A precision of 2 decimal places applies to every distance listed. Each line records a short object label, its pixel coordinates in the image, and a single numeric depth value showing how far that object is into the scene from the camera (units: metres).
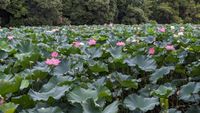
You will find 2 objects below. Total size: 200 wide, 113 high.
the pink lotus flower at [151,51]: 4.77
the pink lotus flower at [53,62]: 3.90
